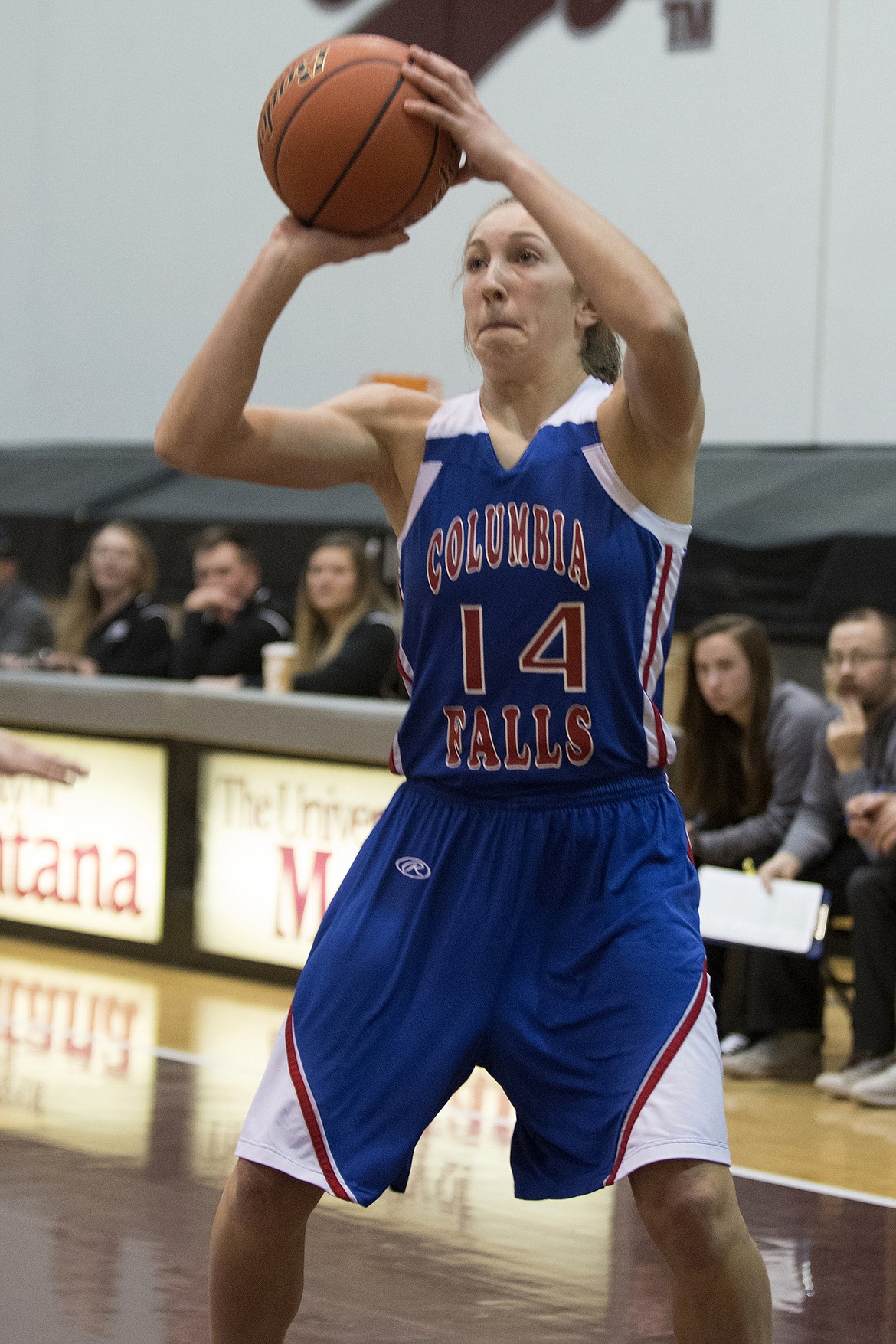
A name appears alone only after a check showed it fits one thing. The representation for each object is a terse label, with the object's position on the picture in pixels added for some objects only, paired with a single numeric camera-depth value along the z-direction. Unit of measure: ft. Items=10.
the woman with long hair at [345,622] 45.39
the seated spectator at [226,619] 50.26
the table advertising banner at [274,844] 42.32
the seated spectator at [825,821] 37.37
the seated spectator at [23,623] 59.06
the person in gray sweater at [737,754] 38.65
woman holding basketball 15.94
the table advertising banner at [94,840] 45.91
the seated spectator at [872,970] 35.19
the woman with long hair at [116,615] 51.34
